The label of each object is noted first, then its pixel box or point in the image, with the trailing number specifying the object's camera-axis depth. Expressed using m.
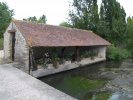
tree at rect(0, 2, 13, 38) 16.75
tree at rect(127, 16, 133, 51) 14.57
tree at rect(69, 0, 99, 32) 14.02
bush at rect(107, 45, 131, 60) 12.39
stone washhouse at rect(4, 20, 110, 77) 6.83
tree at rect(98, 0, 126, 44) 13.74
